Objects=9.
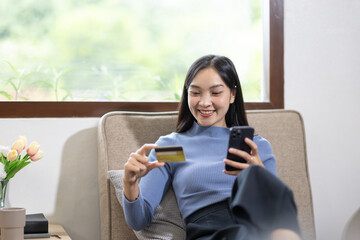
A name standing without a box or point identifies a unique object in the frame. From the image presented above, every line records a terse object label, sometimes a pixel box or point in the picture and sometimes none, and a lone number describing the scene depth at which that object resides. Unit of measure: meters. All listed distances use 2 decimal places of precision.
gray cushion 1.83
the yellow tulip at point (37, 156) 2.00
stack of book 1.87
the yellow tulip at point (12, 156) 1.90
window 2.27
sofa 1.89
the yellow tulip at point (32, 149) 1.98
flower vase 1.95
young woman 1.40
